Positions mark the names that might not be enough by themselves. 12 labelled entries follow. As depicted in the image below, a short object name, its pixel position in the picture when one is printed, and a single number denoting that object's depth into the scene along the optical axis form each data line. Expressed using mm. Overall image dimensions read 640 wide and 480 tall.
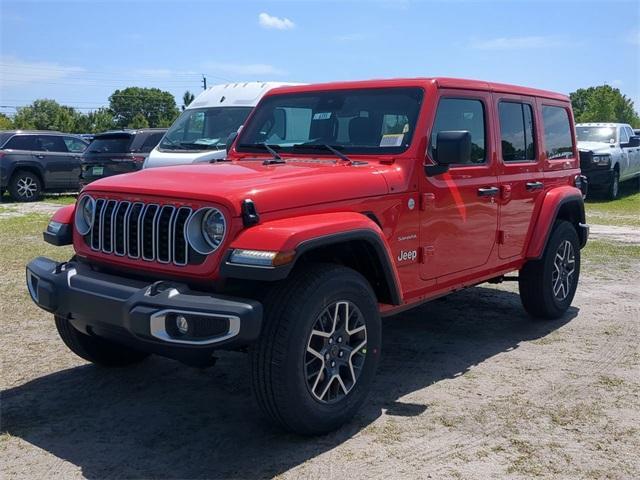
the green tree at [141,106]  100500
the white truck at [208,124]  10688
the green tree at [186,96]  63062
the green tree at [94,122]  81294
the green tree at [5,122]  67075
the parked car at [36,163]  16156
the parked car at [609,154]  16047
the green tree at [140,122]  84538
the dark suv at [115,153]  14344
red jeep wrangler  3387
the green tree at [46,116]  75188
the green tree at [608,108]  46219
